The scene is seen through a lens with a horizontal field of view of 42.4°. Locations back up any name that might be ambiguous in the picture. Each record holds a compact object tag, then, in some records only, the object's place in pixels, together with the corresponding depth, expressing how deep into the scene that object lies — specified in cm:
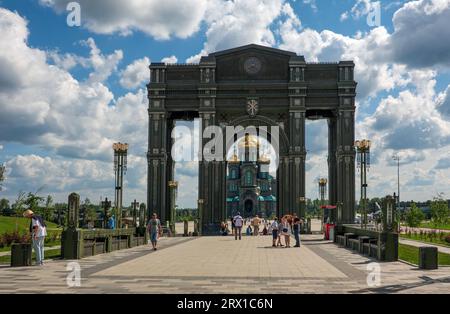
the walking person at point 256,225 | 4982
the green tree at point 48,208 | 6525
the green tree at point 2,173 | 4279
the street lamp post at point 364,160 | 3475
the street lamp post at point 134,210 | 4566
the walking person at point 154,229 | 3002
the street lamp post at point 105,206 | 4009
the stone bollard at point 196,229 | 5359
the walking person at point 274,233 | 3369
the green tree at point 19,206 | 4462
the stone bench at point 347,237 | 3410
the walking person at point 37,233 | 2102
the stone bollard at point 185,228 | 5378
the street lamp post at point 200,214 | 5632
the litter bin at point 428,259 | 2023
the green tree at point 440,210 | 6281
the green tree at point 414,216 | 6244
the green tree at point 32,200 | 4550
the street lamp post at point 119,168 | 3456
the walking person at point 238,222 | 4185
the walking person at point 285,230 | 3366
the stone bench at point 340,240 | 3619
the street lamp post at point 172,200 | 5797
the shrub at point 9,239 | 3309
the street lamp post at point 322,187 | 6744
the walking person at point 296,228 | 3391
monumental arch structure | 6197
